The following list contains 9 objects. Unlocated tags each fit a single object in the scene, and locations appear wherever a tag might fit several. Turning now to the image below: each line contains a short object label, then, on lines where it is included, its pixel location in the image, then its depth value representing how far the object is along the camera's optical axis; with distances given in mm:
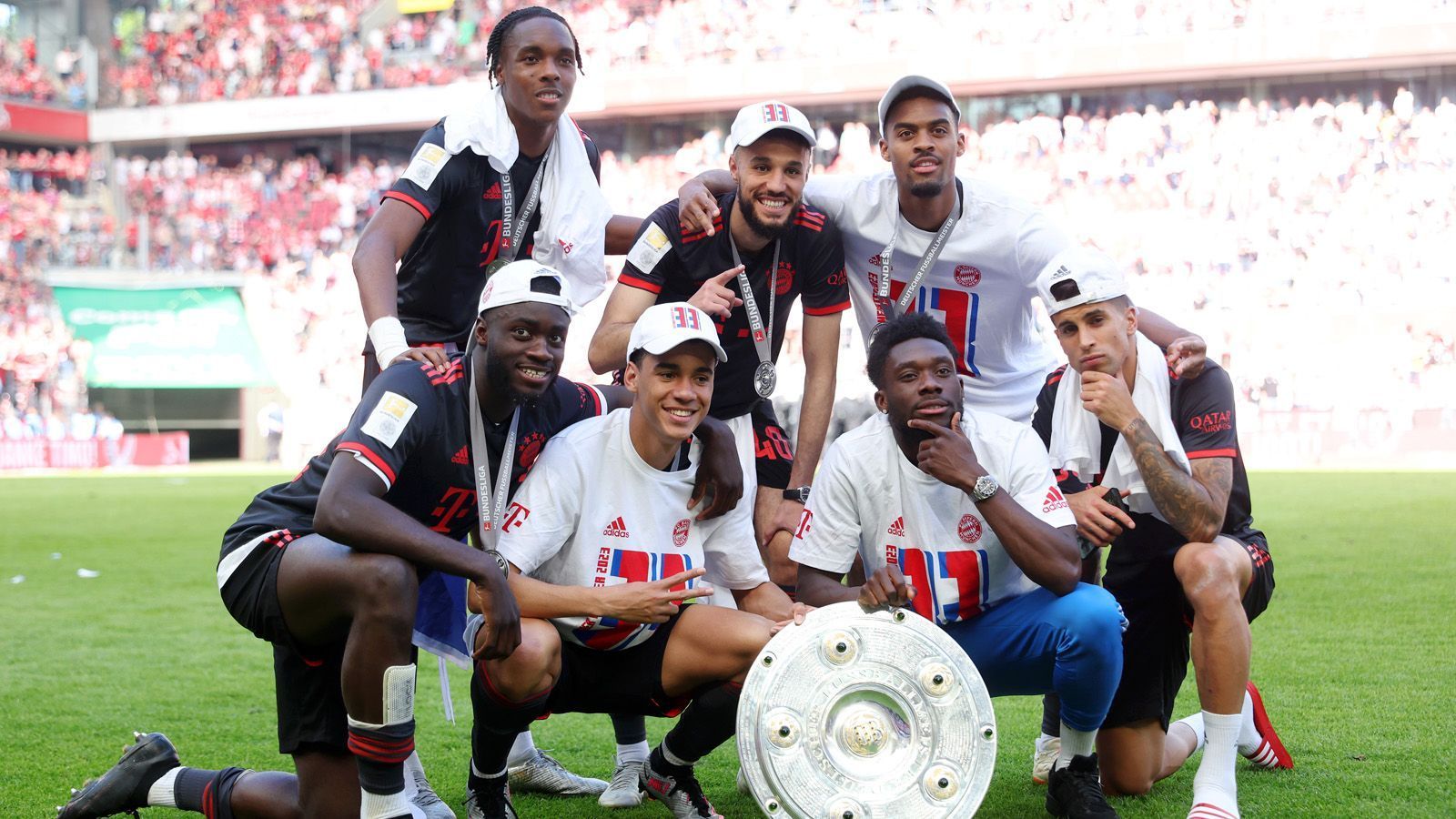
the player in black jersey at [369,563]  3725
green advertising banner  29812
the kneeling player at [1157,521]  4176
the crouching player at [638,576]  4047
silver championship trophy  3547
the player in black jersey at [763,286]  4902
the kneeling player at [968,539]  4016
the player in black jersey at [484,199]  4949
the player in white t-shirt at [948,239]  5059
